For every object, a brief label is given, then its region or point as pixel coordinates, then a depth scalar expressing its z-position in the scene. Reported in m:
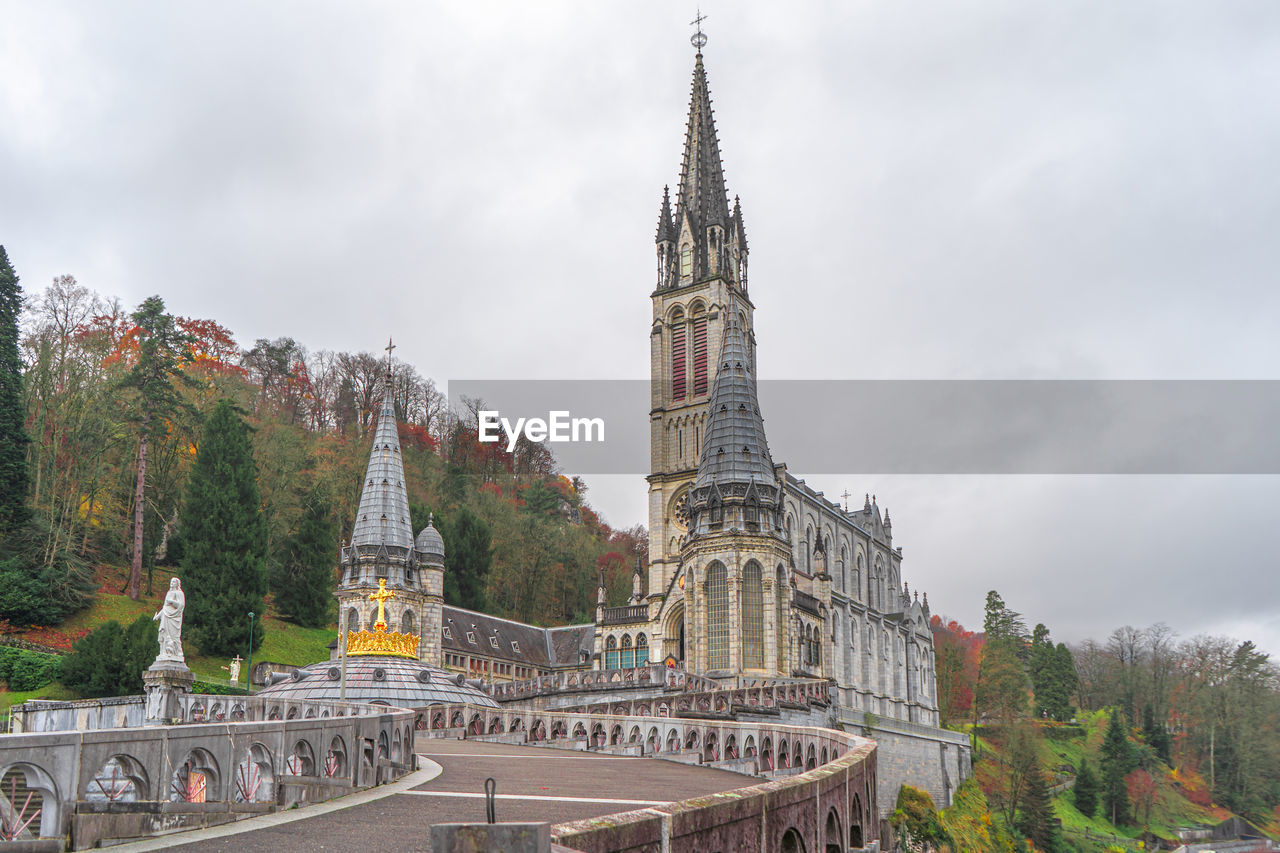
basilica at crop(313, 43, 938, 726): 50.75
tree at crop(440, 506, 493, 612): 75.00
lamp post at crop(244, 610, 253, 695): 50.47
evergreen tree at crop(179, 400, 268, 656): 55.09
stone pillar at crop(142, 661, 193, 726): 30.44
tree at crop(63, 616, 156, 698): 43.97
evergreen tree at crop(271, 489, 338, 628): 65.56
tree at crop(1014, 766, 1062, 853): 67.44
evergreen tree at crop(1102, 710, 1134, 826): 80.69
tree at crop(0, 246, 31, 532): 51.97
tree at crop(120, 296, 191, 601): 57.47
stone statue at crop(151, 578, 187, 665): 30.17
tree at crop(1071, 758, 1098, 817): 80.06
